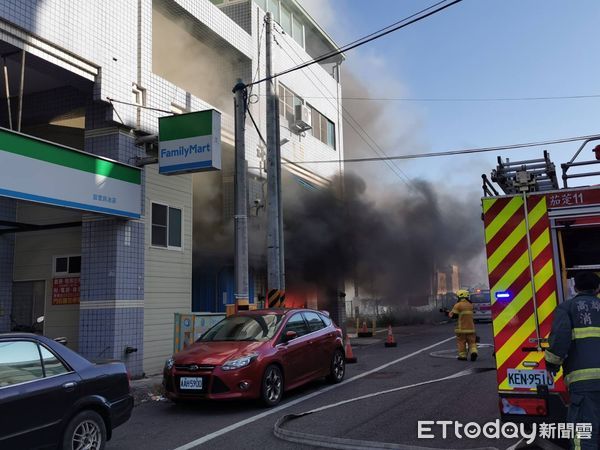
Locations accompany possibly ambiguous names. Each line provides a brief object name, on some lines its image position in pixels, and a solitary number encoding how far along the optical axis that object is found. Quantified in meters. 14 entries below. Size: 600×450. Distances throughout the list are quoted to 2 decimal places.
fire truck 4.30
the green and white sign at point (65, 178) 8.22
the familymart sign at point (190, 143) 10.15
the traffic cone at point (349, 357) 11.86
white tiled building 9.44
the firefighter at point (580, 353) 3.74
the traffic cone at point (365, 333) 18.98
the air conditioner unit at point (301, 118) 17.75
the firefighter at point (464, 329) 11.05
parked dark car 4.14
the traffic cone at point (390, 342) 15.16
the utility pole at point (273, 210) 11.69
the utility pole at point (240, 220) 10.44
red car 6.87
